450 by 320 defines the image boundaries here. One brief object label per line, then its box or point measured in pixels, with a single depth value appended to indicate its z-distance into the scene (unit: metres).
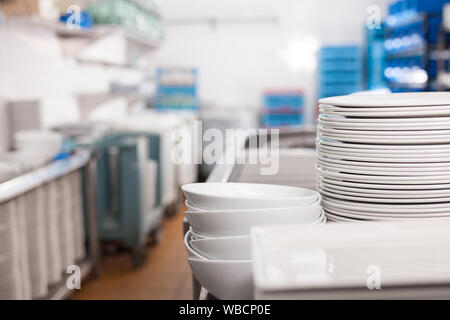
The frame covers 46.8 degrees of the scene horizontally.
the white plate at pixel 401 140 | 0.96
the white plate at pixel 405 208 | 0.96
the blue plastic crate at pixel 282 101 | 7.74
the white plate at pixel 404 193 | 0.96
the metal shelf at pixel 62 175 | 2.30
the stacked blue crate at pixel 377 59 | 7.84
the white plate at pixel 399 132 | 0.96
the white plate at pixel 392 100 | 0.97
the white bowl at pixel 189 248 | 0.92
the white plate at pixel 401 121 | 0.96
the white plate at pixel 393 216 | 0.96
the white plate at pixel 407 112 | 0.97
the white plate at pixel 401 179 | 0.96
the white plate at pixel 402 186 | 0.96
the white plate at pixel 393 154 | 0.96
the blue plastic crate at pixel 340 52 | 7.75
